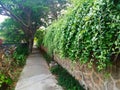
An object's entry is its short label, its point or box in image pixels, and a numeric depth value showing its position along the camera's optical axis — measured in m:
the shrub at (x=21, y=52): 5.04
